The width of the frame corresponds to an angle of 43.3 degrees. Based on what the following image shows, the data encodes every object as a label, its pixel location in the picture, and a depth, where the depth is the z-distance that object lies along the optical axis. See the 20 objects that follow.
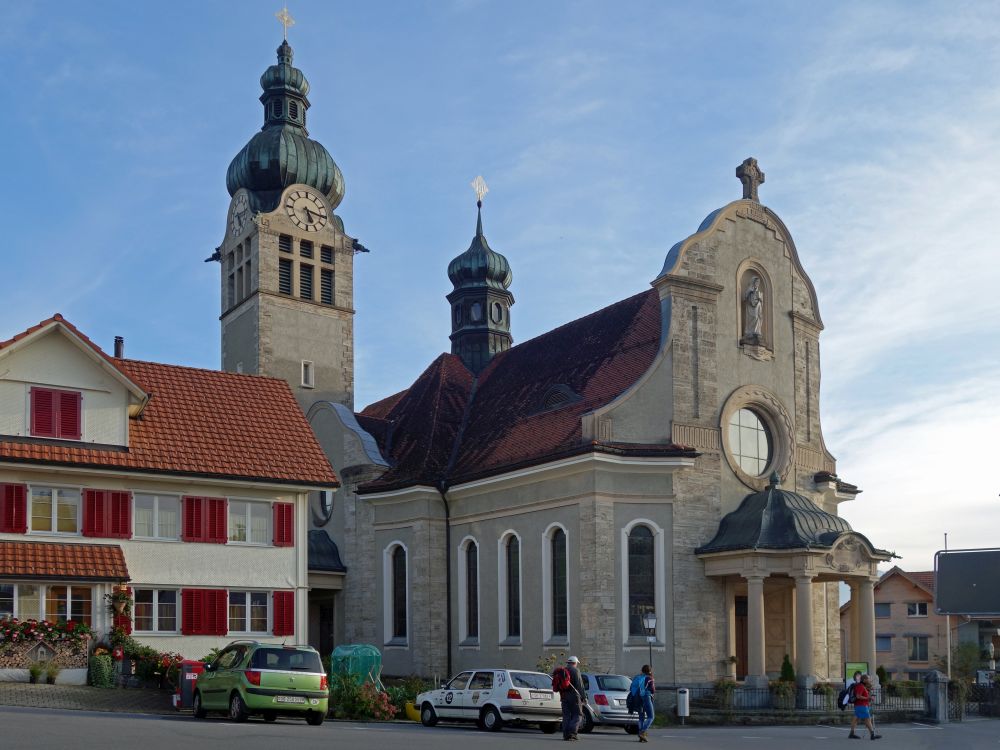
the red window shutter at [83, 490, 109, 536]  30.19
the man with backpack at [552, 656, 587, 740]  21.78
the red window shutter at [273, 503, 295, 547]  33.12
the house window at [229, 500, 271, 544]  32.59
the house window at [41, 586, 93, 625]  28.75
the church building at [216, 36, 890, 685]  34.03
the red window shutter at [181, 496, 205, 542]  31.66
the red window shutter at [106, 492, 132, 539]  30.53
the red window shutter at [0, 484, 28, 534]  28.92
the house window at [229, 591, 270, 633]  32.28
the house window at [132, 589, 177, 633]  30.75
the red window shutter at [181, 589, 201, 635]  31.20
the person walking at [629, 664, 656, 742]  23.31
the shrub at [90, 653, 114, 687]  28.08
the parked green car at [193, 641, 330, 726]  22.05
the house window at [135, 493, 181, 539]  31.23
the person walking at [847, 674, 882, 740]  26.70
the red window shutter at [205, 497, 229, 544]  31.99
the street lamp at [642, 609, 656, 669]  31.39
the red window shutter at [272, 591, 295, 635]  32.84
